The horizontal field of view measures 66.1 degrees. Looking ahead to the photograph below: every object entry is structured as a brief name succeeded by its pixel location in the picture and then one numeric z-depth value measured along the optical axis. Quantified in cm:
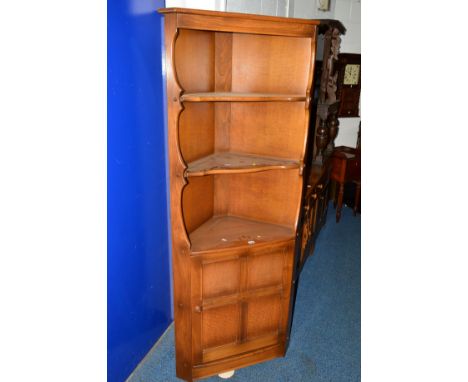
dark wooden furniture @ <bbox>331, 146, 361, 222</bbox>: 427
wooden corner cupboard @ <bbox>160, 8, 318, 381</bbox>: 185
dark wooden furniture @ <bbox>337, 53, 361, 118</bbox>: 463
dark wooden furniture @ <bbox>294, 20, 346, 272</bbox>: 316
